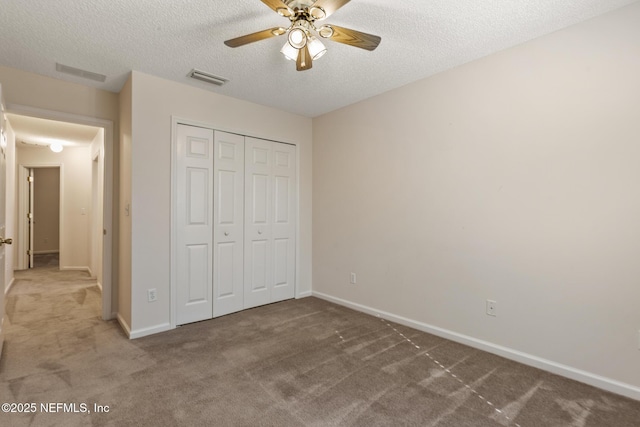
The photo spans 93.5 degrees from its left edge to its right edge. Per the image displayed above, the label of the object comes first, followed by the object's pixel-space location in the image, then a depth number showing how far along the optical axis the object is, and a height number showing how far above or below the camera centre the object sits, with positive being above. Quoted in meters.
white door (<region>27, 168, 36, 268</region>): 6.04 -0.04
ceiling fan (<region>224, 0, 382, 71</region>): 1.66 +1.11
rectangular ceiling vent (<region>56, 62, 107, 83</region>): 2.71 +1.31
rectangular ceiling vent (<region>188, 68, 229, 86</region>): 2.84 +1.33
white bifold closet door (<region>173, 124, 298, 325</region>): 3.12 -0.10
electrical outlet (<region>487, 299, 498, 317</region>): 2.50 -0.79
